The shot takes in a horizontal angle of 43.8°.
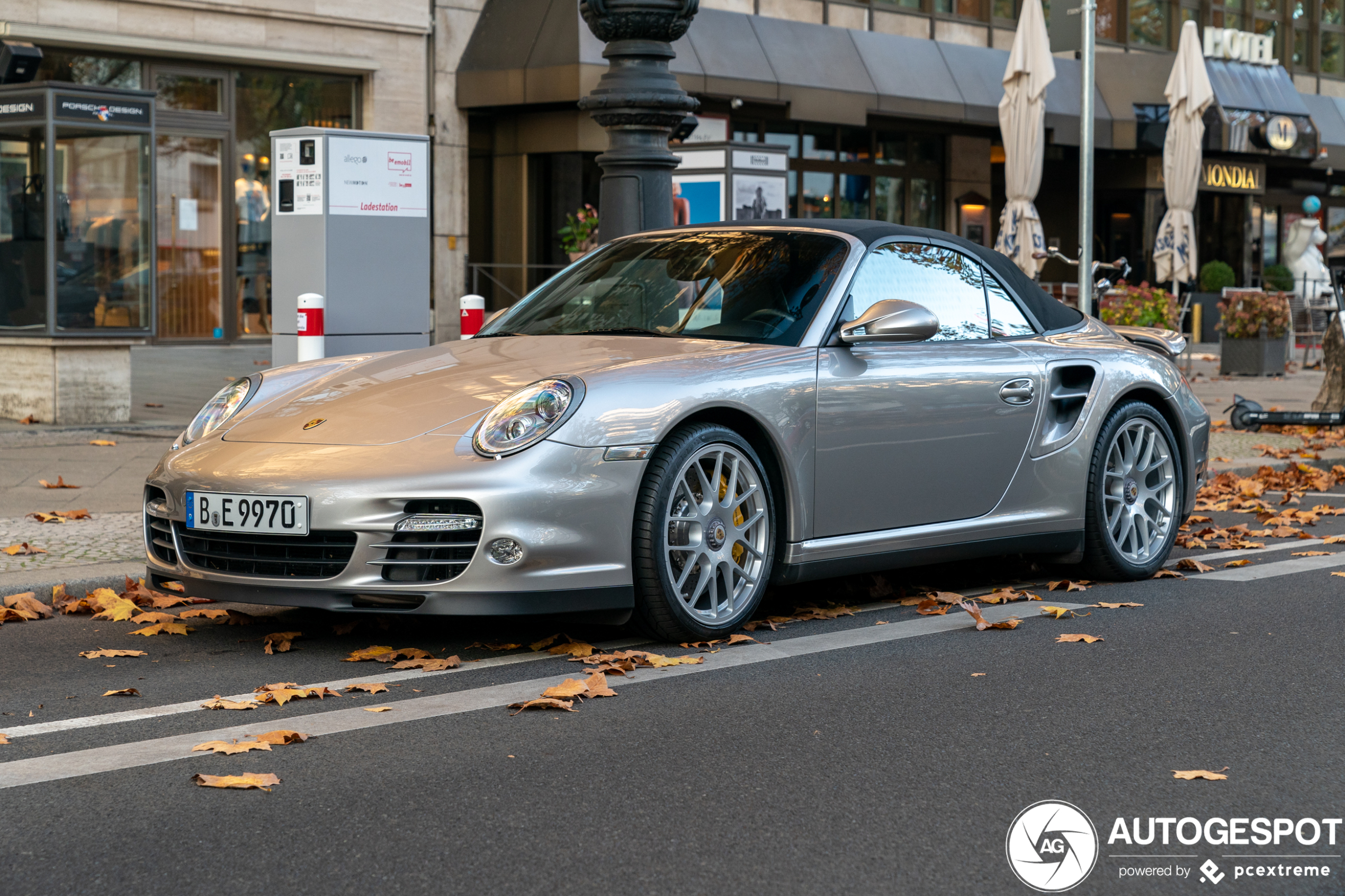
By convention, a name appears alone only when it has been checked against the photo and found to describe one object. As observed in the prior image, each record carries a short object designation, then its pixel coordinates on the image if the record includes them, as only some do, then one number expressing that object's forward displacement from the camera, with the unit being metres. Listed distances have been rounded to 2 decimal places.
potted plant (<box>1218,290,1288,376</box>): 20.19
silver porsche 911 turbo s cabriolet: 4.86
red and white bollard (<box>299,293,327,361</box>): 9.61
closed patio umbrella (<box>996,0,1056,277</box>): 21.39
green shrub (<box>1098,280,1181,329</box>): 19.30
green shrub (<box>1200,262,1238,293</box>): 30.41
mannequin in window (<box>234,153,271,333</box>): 21.22
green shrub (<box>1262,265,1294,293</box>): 34.16
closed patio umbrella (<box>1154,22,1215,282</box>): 23.44
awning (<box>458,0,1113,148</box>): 21.84
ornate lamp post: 8.51
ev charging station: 9.89
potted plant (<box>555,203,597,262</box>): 21.36
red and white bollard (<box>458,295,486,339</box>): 9.55
